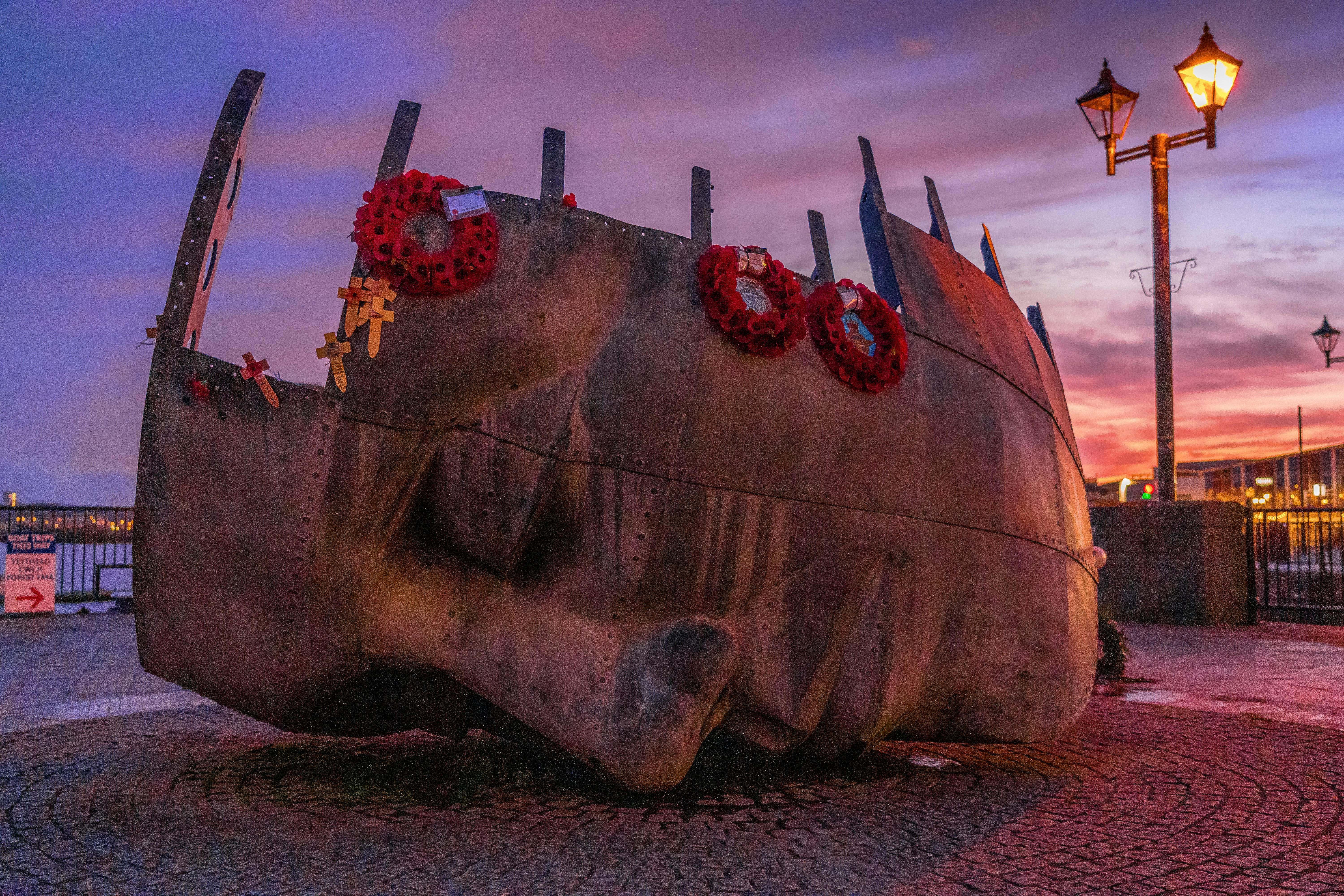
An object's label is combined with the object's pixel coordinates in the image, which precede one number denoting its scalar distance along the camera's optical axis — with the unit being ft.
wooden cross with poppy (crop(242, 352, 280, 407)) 16.88
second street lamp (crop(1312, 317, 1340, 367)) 98.32
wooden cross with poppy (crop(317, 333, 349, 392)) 17.19
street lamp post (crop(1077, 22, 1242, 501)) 48.01
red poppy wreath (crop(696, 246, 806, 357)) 18.60
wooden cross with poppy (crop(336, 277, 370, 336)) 17.21
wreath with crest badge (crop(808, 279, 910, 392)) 19.52
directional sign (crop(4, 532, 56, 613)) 60.44
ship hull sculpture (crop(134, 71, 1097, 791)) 17.04
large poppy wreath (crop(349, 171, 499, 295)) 17.19
